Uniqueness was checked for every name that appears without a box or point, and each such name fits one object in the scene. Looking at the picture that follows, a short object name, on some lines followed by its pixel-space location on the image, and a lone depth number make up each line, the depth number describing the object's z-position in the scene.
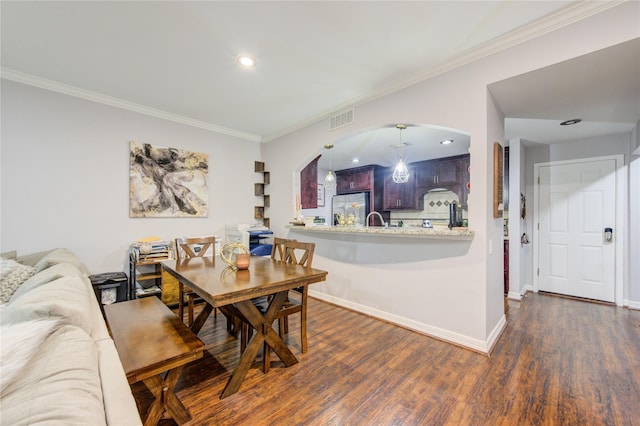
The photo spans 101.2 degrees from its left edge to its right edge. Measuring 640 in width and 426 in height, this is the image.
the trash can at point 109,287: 2.97
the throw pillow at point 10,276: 1.90
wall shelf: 4.73
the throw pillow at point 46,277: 1.43
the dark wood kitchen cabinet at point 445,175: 5.15
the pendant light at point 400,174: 3.39
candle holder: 2.21
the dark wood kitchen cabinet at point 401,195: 5.93
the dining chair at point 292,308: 2.09
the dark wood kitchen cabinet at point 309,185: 4.43
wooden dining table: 1.70
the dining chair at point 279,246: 2.90
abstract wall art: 3.48
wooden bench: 1.34
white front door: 3.82
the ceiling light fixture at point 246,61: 2.41
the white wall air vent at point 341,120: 3.34
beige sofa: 0.69
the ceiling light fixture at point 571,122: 3.06
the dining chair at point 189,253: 2.69
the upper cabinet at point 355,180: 6.52
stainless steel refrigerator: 6.60
